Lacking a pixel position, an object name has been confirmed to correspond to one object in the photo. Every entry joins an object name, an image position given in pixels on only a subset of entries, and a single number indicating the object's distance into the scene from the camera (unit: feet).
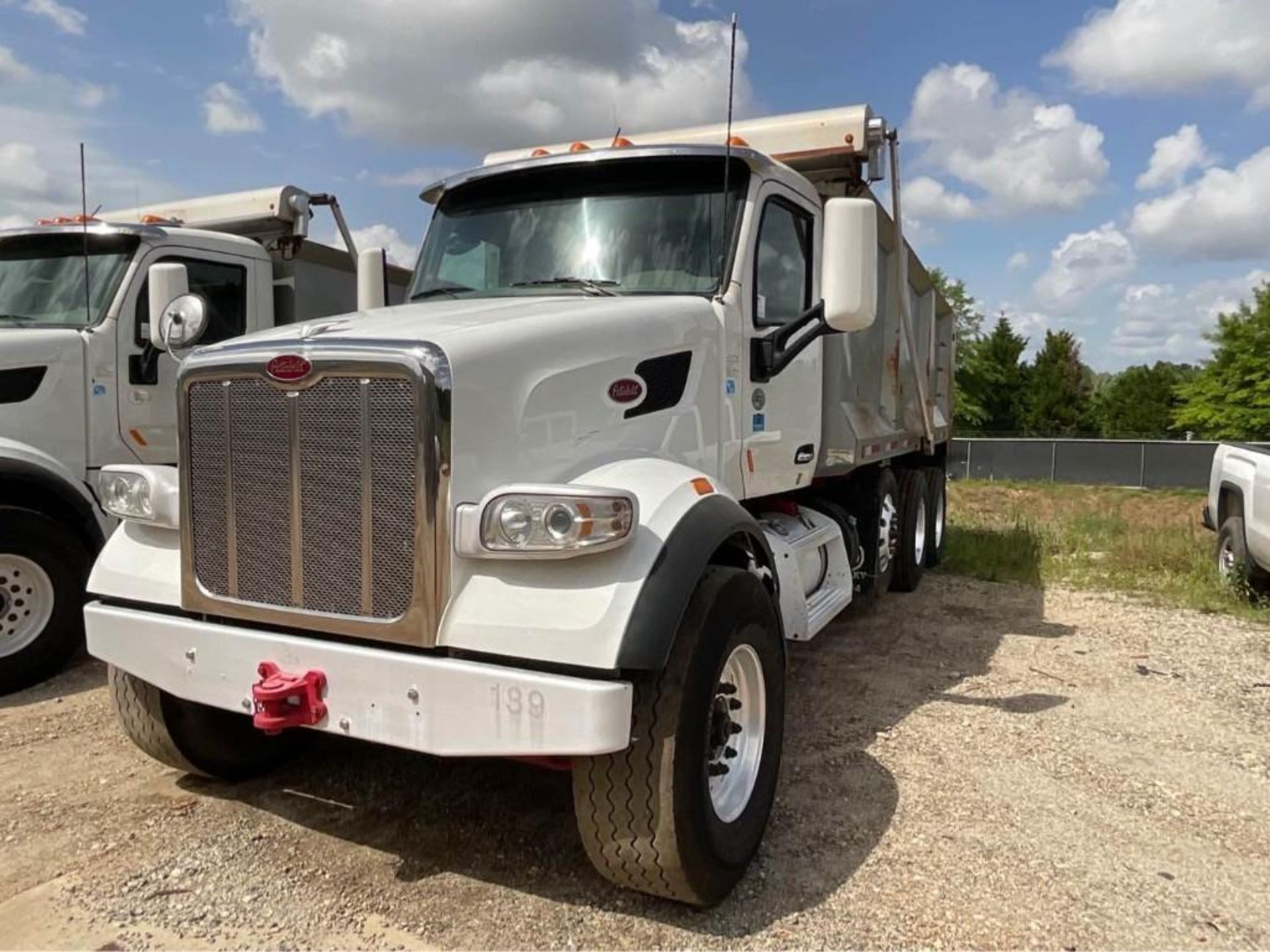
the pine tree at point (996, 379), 158.40
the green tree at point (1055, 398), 157.89
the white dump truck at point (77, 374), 17.69
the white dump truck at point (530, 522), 9.25
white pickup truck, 25.14
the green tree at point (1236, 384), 122.01
